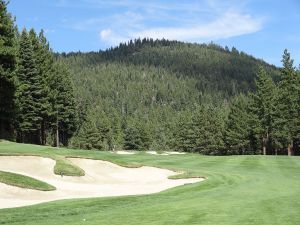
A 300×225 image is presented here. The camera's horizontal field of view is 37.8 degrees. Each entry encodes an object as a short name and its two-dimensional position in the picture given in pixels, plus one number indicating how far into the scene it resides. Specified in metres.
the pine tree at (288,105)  73.94
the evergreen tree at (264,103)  77.31
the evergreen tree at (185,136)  116.56
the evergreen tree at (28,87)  57.19
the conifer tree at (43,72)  59.91
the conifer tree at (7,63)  41.25
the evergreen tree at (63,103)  68.36
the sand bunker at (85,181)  20.95
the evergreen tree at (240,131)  90.19
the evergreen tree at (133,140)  123.69
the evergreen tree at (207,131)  109.81
